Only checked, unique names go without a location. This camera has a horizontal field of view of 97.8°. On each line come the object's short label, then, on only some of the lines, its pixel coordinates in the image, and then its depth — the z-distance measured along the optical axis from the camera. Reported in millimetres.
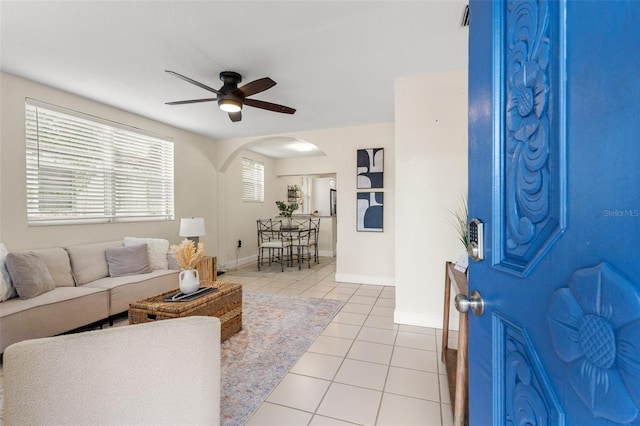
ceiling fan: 2568
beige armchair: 821
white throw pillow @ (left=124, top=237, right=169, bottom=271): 3572
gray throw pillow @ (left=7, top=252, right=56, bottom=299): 2406
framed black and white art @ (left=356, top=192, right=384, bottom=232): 4441
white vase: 2410
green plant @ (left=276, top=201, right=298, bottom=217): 6121
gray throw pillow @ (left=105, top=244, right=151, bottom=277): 3246
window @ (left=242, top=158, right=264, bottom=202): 6328
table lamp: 4145
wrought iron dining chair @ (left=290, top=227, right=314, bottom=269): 5857
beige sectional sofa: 2197
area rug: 1796
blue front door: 342
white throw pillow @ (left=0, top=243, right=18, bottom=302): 2338
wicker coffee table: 2158
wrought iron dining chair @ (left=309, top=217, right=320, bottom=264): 6308
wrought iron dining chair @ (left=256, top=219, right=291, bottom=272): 5660
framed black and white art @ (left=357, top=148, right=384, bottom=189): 4398
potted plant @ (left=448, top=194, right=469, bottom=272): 2732
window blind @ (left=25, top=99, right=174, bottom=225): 2965
